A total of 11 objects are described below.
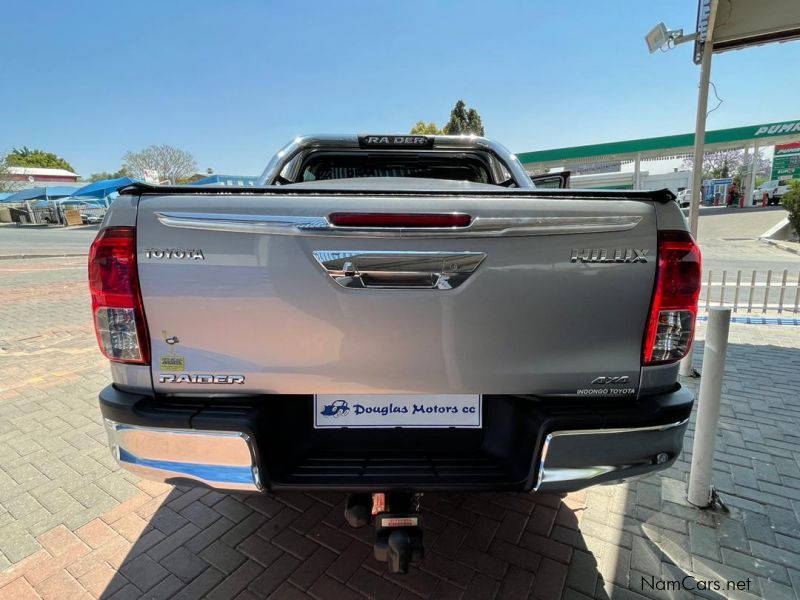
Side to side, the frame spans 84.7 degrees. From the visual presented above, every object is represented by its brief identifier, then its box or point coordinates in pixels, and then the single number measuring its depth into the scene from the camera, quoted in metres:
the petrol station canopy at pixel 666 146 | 29.11
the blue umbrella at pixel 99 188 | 35.76
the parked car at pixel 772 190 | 31.92
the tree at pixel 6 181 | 45.25
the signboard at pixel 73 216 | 36.89
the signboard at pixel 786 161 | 35.85
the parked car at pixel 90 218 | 38.66
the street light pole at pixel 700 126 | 4.35
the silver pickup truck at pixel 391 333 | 1.49
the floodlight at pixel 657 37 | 4.95
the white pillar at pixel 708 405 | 2.31
